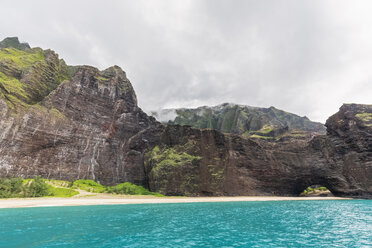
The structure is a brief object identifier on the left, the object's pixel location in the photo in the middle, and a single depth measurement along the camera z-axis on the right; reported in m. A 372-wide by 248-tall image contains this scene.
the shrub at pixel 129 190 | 60.12
